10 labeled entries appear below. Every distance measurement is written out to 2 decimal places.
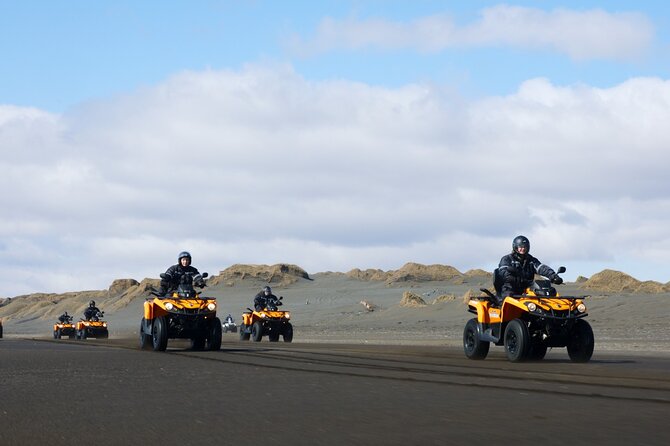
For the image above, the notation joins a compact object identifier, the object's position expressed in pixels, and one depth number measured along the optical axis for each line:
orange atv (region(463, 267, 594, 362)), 20.98
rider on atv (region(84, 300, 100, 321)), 54.67
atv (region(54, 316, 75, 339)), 58.88
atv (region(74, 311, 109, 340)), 54.00
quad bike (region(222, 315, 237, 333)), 67.75
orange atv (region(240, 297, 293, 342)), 40.44
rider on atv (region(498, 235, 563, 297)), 22.48
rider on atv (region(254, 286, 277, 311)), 41.34
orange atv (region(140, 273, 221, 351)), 26.73
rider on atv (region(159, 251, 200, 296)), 28.05
